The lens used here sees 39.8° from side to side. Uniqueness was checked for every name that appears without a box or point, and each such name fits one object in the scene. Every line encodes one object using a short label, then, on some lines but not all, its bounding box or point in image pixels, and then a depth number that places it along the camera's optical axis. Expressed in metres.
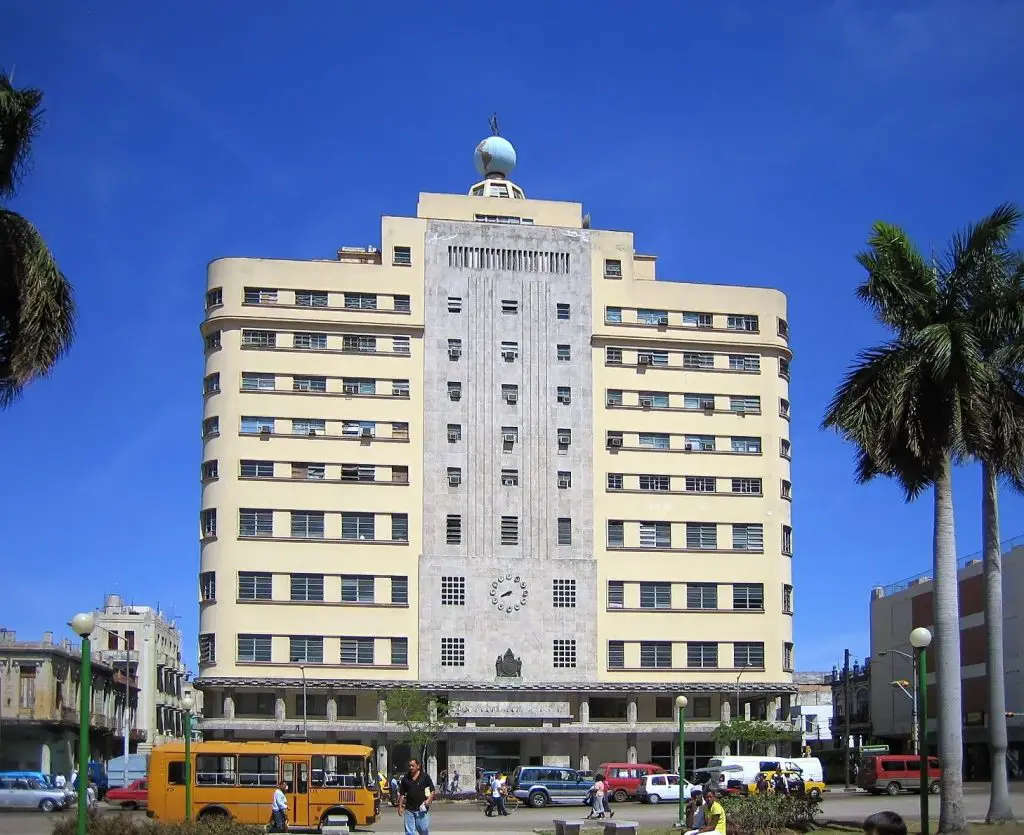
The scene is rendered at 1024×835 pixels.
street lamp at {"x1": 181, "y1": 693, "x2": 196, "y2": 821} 42.19
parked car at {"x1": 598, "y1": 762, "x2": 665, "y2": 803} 71.69
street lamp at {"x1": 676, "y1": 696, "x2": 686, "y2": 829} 42.64
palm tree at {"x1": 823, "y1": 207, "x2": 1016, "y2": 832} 36.88
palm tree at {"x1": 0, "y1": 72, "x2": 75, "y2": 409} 26.33
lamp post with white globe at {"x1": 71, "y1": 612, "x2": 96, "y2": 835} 26.22
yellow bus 47.91
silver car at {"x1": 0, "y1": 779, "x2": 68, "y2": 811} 65.56
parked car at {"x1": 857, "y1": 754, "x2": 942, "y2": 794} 69.44
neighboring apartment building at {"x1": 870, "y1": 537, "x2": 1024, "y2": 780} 88.00
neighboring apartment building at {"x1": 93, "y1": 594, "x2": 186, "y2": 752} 121.62
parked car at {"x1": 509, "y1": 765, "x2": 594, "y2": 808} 68.81
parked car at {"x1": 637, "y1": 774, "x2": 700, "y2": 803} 69.44
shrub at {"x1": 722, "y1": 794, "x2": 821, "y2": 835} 35.50
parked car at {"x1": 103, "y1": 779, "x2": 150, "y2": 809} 69.88
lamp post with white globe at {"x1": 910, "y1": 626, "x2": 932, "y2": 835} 32.03
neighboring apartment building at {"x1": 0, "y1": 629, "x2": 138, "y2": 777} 90.81
